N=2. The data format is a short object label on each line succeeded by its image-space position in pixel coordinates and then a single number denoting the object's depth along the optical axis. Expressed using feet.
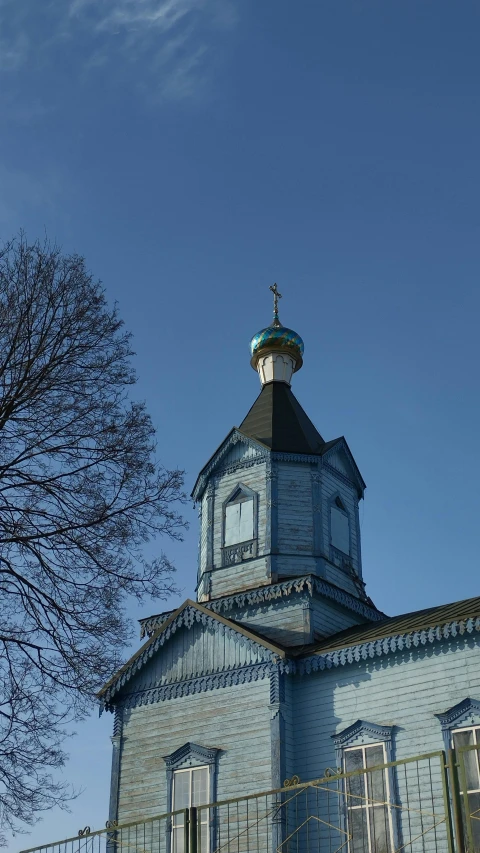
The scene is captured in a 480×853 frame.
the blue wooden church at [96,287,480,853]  49.37
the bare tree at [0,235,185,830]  38.96
